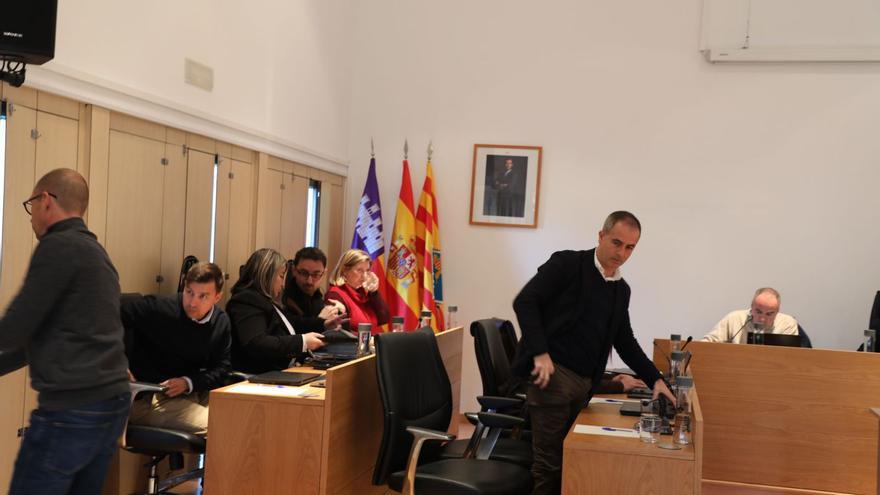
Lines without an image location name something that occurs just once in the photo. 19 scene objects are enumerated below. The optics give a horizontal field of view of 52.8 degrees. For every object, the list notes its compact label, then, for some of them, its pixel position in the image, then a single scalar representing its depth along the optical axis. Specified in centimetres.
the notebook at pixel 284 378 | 398
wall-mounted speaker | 357
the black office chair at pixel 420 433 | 346
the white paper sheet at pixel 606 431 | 338
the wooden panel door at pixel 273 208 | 636
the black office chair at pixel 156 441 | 399
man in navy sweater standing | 360
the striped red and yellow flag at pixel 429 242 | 759
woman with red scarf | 584
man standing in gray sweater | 256
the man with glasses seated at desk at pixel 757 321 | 588
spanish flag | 748
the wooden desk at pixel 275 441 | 366
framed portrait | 767
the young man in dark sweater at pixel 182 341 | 425
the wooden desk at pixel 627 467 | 310
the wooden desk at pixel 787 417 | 538
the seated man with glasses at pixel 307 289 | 562
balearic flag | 758
